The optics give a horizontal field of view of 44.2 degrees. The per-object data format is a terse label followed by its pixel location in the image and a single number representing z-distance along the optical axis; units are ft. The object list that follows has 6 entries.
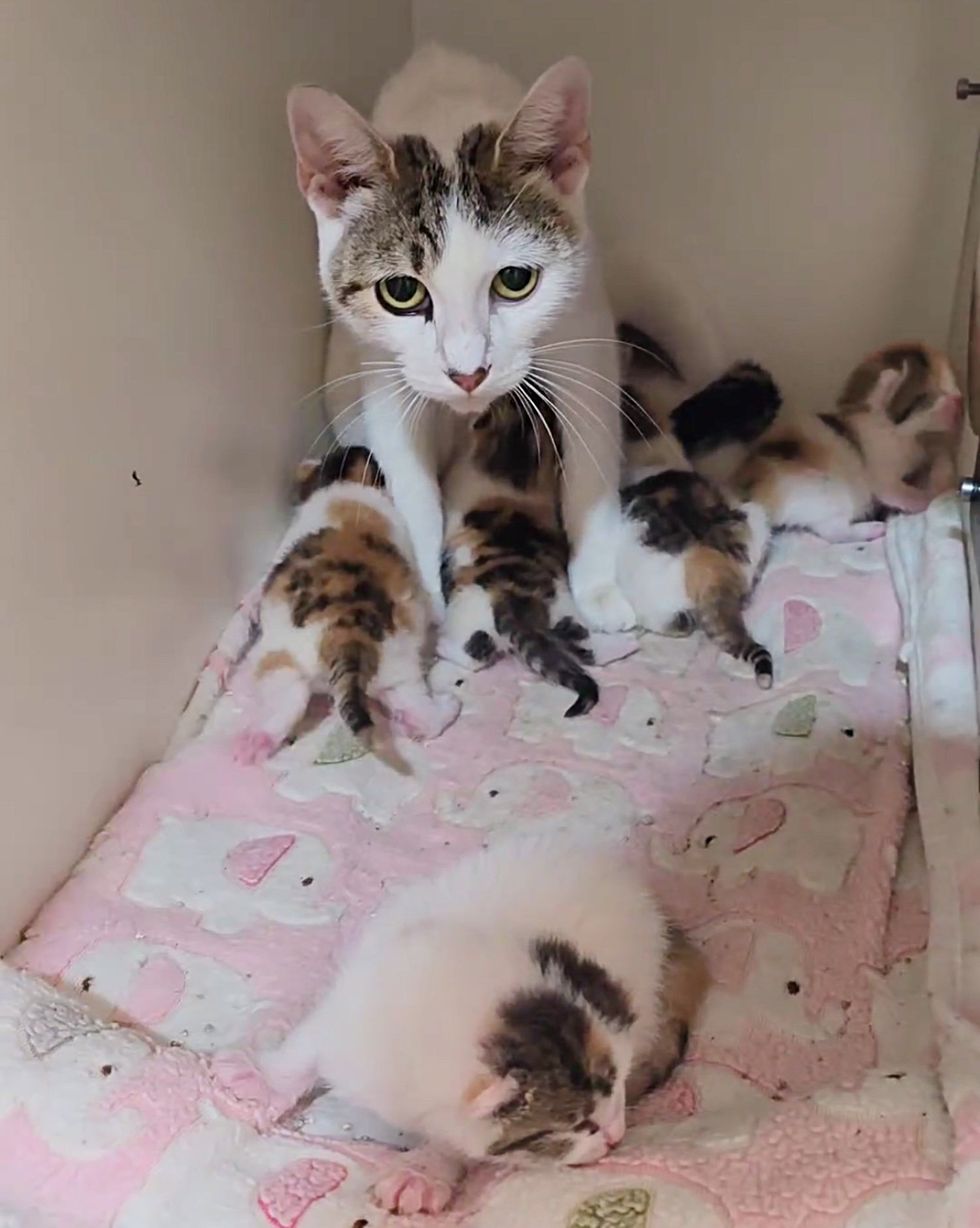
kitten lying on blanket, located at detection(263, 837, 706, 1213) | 0.98
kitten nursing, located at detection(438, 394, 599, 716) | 1.61
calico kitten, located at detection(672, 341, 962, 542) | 1.80
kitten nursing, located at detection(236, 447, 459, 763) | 1.50
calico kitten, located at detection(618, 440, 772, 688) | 1.61
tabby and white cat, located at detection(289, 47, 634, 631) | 1.37
